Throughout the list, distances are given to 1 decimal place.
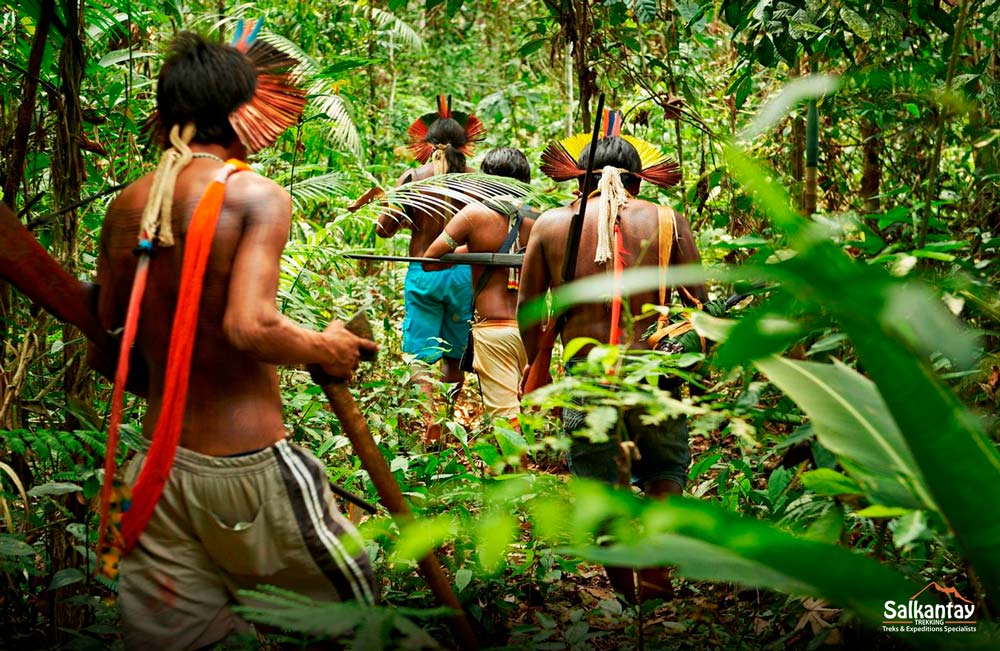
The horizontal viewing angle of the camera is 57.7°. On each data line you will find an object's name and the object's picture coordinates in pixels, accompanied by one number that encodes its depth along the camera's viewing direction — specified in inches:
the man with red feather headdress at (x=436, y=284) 248.5
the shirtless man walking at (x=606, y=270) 145.3
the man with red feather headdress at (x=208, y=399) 88.7
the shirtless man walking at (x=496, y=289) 224.7
